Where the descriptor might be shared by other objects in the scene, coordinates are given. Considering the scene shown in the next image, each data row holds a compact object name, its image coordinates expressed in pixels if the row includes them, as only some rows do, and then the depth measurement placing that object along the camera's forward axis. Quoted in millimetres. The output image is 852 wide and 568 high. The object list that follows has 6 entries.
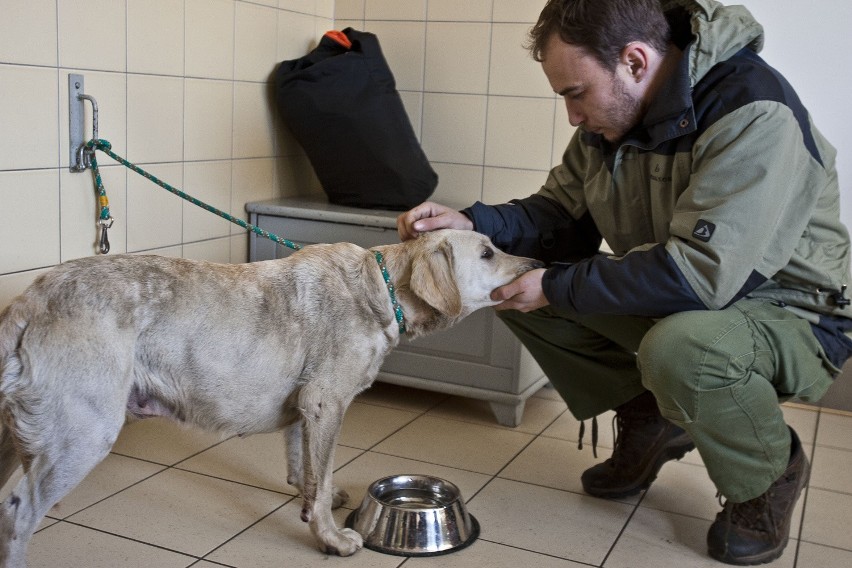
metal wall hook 2594
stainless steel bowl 2182
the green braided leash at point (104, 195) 2652
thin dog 1825
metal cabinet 3168
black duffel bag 3326
